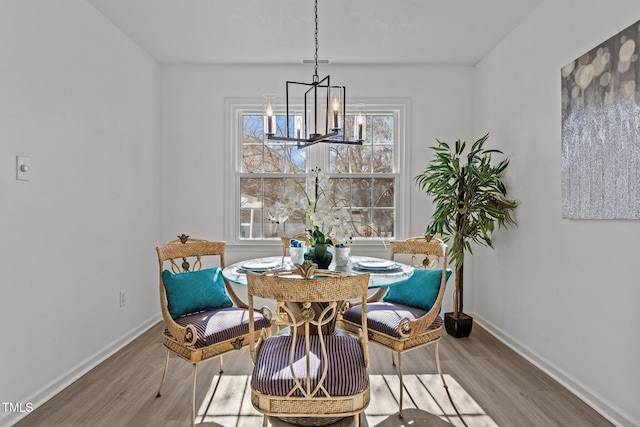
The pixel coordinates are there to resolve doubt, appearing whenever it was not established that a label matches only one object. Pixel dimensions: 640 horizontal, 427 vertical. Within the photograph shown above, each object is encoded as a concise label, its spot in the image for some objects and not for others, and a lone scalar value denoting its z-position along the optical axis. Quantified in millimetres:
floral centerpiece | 2250
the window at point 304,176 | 4148
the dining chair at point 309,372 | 1513
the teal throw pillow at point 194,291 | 2365
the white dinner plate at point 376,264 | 2477
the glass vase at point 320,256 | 2340
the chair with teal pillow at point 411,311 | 2250
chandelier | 2303
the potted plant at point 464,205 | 3264
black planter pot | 3500
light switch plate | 2188
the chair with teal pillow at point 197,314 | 2137
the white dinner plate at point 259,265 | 2442
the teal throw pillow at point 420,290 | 2484
